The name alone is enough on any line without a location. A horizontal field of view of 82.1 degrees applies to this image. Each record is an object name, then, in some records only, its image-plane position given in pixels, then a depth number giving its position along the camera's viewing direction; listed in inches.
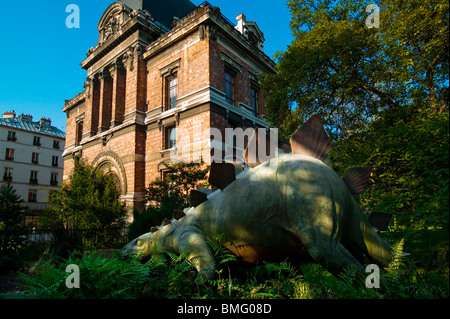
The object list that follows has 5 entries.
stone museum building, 583.8
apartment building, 1355.8
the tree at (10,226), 234.5
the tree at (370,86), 214.2
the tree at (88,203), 506.0
